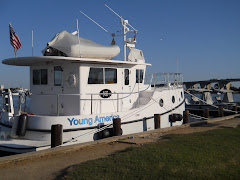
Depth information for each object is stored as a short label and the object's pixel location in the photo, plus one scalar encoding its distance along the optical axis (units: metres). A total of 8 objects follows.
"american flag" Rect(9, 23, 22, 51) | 9.71
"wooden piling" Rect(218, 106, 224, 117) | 15.67
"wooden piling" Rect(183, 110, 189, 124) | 12.27
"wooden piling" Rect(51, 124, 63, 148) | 7.04
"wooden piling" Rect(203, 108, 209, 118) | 15.17
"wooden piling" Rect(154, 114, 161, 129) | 10.16
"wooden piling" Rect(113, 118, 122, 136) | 8.48
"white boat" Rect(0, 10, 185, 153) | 8.05
